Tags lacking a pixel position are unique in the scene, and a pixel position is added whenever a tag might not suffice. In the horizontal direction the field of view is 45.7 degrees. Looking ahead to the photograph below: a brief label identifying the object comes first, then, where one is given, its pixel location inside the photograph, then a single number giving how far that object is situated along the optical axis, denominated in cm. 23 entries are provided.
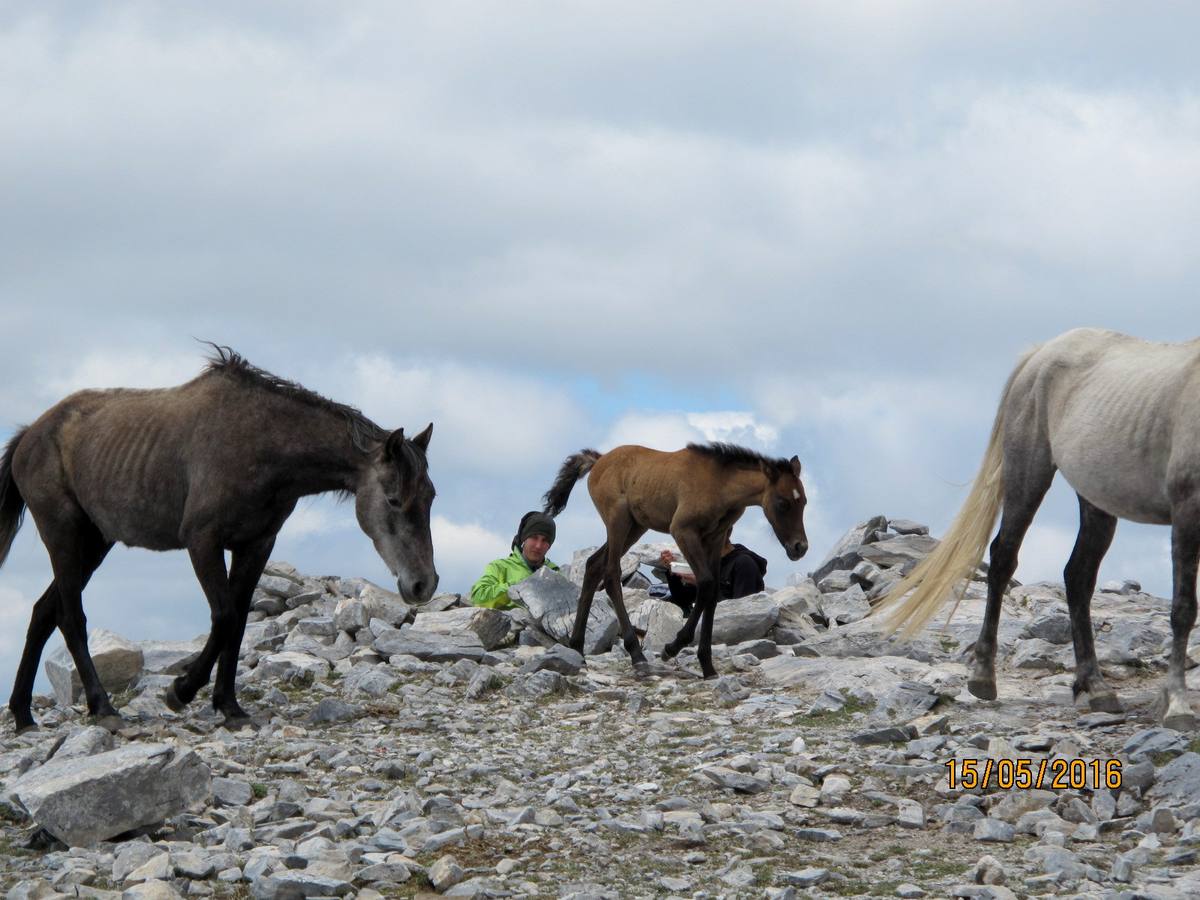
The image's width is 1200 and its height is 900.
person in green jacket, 1544
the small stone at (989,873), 638
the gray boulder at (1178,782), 750
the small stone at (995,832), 712
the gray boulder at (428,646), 1271
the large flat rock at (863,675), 1059
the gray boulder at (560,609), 1381
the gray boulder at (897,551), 1775
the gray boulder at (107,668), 1206
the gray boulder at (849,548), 1827
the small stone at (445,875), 619
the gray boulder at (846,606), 1523
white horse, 882
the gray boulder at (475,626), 1345
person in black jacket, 1577
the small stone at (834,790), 770
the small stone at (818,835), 707
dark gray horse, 994
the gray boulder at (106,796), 697
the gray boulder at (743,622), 1377
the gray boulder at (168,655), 1298
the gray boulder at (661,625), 1395
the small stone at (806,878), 630
